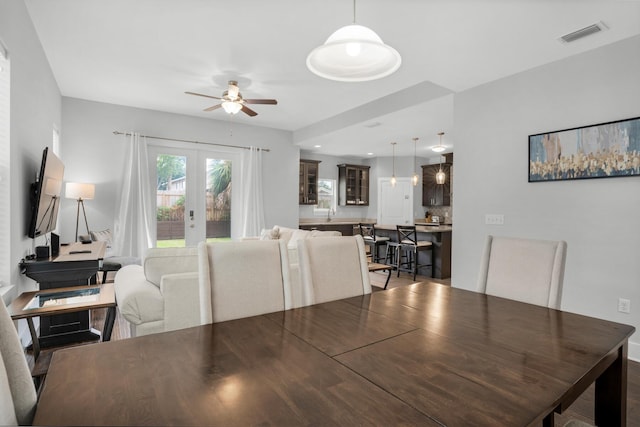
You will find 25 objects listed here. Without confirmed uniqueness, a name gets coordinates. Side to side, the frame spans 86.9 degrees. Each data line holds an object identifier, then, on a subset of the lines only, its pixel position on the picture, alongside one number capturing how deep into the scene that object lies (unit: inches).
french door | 222.1
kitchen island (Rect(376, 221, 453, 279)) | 225.1
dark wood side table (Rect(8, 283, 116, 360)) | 80.9
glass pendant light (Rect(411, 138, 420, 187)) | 265.1
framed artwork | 107.4
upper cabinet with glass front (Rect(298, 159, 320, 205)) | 318.0
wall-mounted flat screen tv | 108.9
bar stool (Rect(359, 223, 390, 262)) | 244.7
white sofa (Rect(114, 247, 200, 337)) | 91.8
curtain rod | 203.4
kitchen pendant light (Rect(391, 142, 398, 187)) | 341.7
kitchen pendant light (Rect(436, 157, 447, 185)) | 267.5
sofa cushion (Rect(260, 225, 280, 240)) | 200.4
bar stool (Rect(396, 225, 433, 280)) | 223.0
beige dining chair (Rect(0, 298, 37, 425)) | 30.8
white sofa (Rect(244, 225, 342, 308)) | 123.6
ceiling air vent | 100.7
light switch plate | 141.9
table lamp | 177.2
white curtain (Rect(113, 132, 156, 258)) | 202.1
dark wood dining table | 29.9
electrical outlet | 108.0
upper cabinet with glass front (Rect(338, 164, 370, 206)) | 351.6
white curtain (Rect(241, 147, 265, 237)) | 246.1
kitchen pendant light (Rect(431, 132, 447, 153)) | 249.1
